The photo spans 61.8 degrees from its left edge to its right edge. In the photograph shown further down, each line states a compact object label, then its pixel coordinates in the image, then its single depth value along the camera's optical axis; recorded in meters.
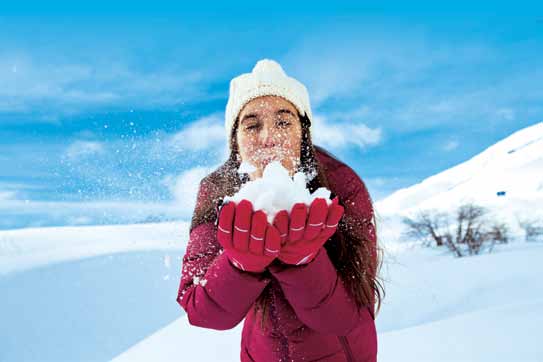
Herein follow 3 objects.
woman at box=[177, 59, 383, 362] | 1.18
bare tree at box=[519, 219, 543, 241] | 13.20
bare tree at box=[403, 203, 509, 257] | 12.97
